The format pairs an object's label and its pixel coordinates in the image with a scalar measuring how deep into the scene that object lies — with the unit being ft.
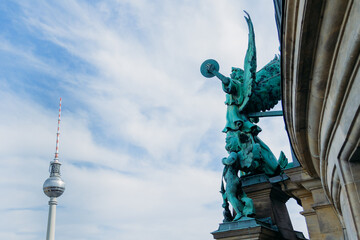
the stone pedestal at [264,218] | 25.95
